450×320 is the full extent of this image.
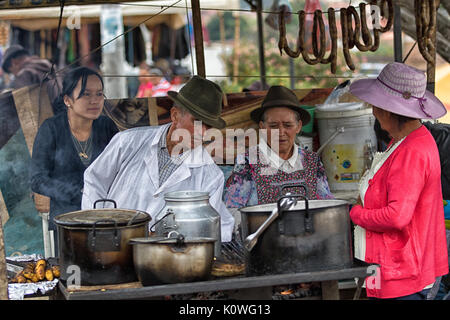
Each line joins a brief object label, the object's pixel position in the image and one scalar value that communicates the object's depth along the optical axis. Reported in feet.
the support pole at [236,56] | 50.01
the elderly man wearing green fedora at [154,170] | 12.55
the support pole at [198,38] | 15.96
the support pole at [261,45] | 26.82
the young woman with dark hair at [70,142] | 16.20
